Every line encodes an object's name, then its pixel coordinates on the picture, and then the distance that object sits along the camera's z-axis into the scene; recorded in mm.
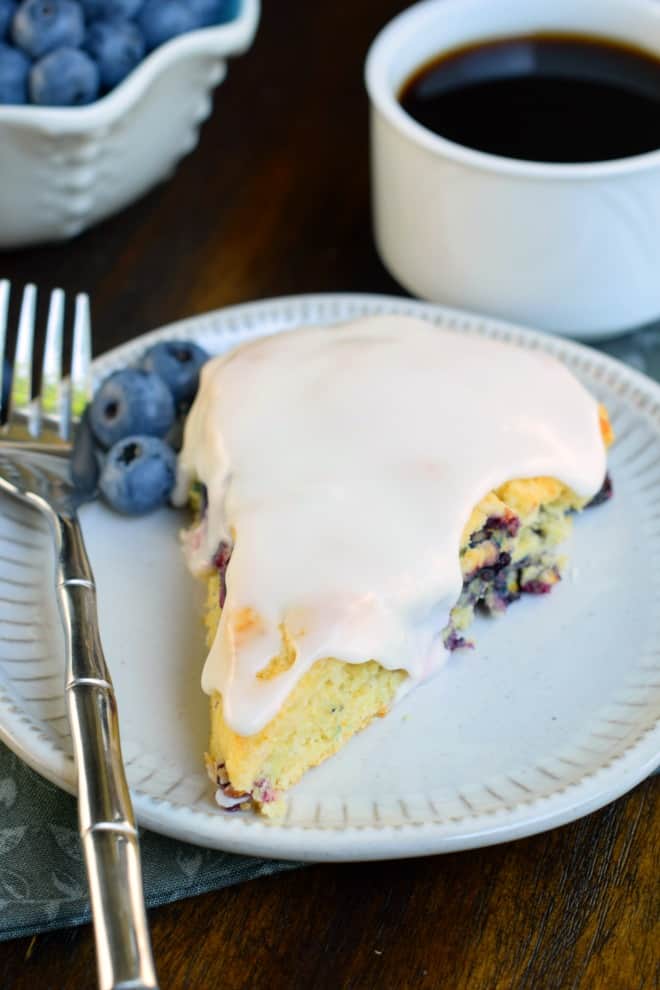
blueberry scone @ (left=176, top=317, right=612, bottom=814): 467
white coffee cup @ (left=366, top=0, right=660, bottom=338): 540
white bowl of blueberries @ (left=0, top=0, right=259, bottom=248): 561
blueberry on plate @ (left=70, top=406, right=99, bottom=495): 524
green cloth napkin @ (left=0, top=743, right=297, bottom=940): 455
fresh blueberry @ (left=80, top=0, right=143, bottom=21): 577
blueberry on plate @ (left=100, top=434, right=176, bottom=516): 515
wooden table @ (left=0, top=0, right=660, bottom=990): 451
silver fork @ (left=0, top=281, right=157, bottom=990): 417
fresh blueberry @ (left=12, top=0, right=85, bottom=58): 564
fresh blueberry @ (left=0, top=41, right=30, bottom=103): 562
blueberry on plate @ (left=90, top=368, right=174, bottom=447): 525
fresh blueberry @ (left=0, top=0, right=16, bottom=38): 570
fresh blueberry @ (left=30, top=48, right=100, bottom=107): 560
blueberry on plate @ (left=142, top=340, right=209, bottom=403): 535
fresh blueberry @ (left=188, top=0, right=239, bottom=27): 587
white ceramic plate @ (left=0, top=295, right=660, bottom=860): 455
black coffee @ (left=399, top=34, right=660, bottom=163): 561
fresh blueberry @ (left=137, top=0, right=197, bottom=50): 580
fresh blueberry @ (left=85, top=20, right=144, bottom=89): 570
